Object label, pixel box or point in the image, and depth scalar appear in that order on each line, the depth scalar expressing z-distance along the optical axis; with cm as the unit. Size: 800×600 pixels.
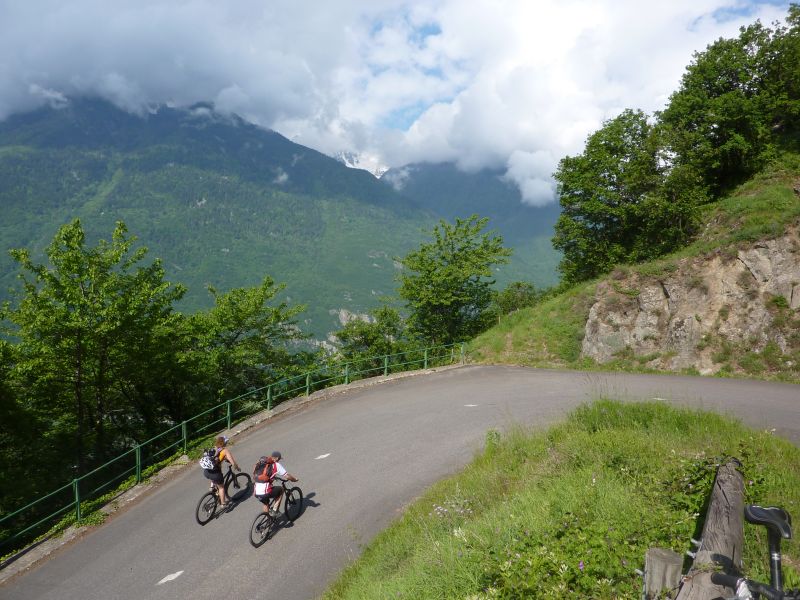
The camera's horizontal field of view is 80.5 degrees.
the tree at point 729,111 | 2448
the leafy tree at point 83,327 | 1669
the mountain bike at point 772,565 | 229
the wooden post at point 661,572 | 313
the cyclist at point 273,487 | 944
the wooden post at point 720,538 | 287
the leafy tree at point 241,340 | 2397
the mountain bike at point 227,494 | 1069
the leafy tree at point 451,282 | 2983
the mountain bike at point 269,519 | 932
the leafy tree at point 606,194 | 2517
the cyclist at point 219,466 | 1071
